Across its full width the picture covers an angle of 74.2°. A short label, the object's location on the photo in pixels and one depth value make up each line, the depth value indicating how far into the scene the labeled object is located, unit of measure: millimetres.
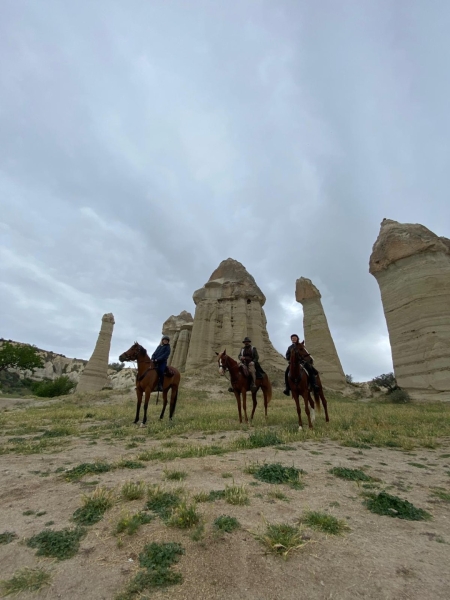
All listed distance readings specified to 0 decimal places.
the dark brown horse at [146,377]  11078
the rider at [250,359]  12164
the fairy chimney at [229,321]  34875
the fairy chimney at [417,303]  20016
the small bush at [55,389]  40031
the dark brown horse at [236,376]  11828
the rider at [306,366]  10367
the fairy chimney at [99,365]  36969
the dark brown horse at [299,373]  10086
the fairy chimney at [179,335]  42969
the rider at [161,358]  11492
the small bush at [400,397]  20870
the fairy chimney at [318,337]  30688
